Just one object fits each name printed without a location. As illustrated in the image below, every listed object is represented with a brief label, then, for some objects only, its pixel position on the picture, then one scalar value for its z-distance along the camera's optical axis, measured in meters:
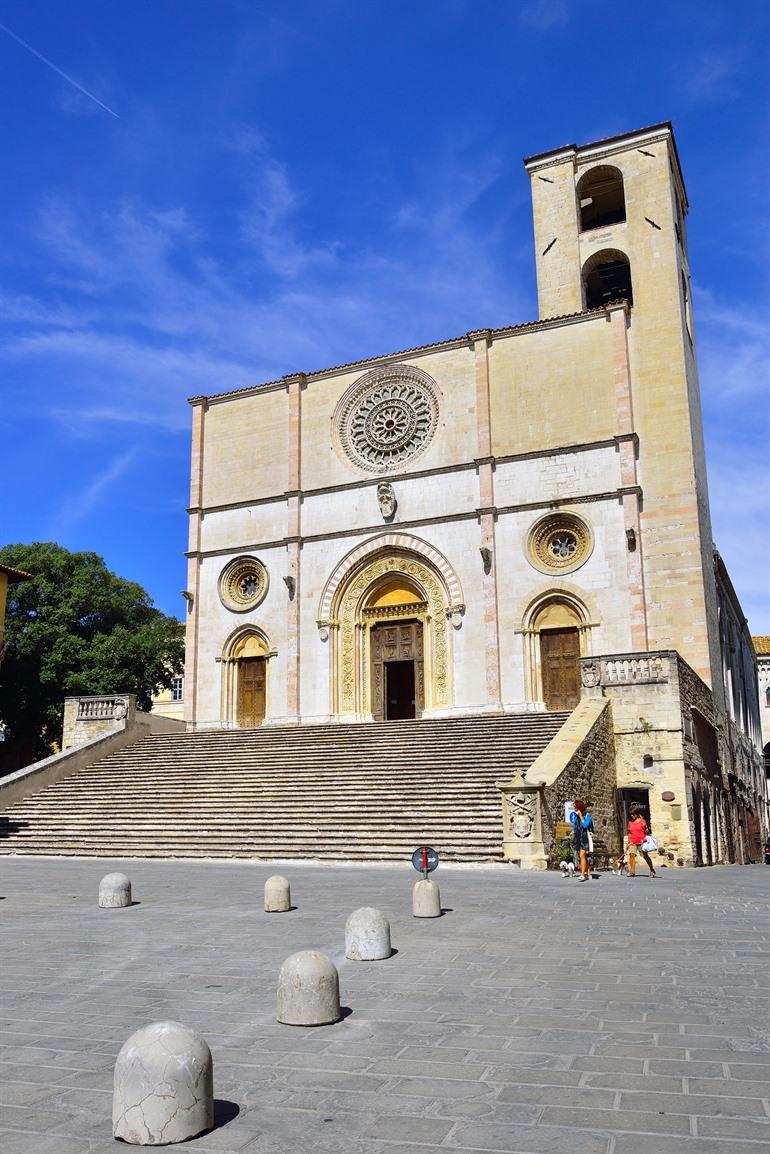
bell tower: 26.25
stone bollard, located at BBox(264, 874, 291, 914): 10.24
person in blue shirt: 14.16
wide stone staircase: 17.27
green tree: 35.06
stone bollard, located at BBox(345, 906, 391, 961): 7.68
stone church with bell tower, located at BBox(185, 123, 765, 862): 26.97
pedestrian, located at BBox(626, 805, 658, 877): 15.01
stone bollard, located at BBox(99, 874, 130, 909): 10.96
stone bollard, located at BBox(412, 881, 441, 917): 9.88
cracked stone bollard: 3.86
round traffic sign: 10.60
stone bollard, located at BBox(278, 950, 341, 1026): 5.61
